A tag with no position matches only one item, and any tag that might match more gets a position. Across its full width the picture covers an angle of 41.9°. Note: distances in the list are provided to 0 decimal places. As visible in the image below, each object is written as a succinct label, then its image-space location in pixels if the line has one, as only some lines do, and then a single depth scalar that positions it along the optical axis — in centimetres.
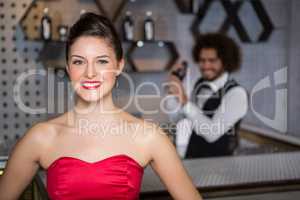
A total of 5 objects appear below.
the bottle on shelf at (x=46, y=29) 297
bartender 287
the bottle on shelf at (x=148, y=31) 328
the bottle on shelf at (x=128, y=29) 320
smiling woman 101
